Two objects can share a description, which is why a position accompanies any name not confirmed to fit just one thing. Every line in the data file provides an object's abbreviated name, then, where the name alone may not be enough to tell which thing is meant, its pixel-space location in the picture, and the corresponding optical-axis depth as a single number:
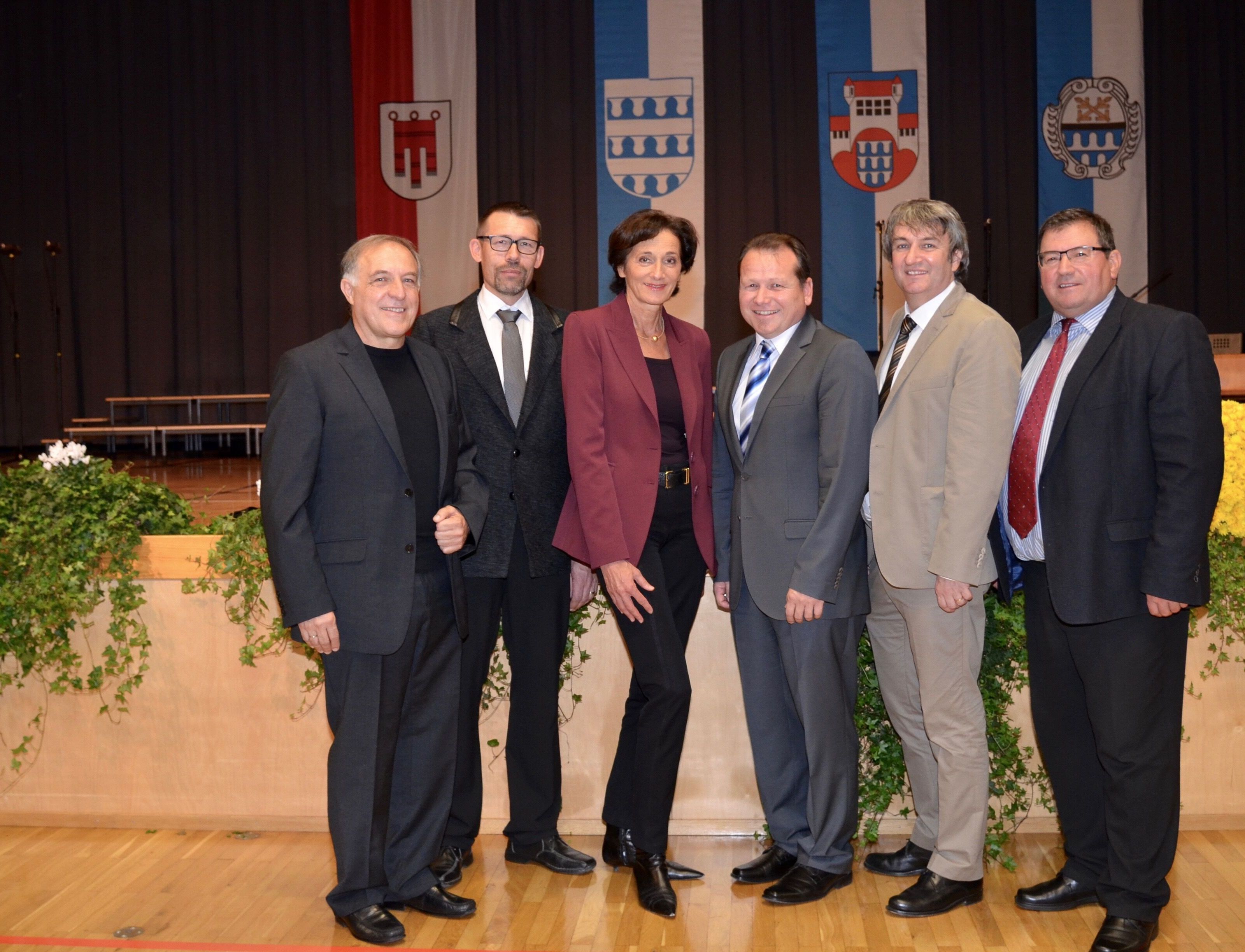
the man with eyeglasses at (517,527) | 2.88
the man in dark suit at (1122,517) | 2.40
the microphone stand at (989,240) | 9.25
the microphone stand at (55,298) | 10.22
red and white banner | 10.28
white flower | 3.38
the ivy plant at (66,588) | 3.22
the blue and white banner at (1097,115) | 9.55
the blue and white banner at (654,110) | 9.88
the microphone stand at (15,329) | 10.60
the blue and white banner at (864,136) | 9.74
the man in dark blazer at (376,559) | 2.48
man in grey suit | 2.61
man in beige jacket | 2.49
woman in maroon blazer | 2.70
